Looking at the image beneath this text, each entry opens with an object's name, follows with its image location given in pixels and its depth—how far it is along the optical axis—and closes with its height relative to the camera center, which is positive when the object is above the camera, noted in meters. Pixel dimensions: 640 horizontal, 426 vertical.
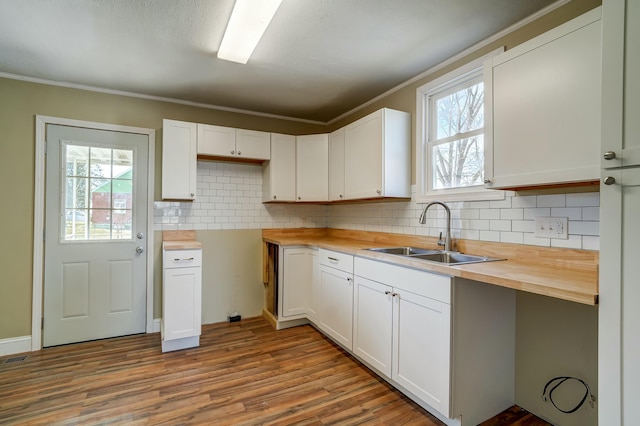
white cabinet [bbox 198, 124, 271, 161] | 3.21 +0.74
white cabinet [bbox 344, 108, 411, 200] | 2.72 +0.54
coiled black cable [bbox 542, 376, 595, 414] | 1.65 -0.96
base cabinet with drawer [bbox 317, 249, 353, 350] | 2.59 -0.74
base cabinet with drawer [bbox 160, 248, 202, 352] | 2.77 -0.78
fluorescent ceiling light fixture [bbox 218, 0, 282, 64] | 1.79 +1.19
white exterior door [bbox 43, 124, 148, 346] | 2.90 -0.24
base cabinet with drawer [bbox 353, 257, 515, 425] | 1.72 -0.76
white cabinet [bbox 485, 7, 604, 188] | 1.41 +0.55
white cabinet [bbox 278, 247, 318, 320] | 3.25 -0.72
